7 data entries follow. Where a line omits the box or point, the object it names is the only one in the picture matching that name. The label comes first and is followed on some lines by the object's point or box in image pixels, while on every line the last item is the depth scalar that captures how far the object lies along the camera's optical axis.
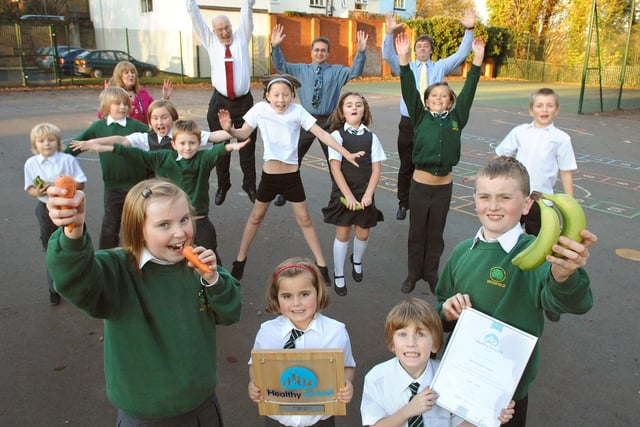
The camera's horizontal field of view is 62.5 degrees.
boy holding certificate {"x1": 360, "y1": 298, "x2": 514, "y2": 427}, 2.50
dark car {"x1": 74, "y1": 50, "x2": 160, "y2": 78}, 26.06
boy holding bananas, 2.42
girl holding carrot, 2.12
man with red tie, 6.56
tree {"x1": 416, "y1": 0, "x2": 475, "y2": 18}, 57.25
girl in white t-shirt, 5.37
